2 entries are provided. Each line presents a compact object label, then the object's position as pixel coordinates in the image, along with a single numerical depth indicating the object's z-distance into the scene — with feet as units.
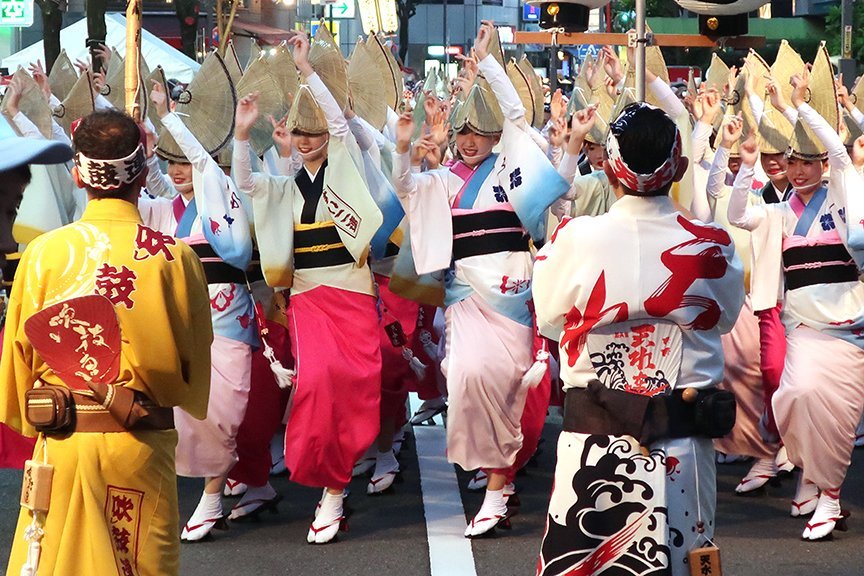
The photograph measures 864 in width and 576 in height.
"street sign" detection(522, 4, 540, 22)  176.47
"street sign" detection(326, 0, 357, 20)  147.23
